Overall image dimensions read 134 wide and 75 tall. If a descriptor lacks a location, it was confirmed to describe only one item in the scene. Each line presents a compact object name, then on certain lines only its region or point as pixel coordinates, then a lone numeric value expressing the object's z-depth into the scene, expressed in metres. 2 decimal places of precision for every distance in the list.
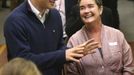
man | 2.40
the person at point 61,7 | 3.81
